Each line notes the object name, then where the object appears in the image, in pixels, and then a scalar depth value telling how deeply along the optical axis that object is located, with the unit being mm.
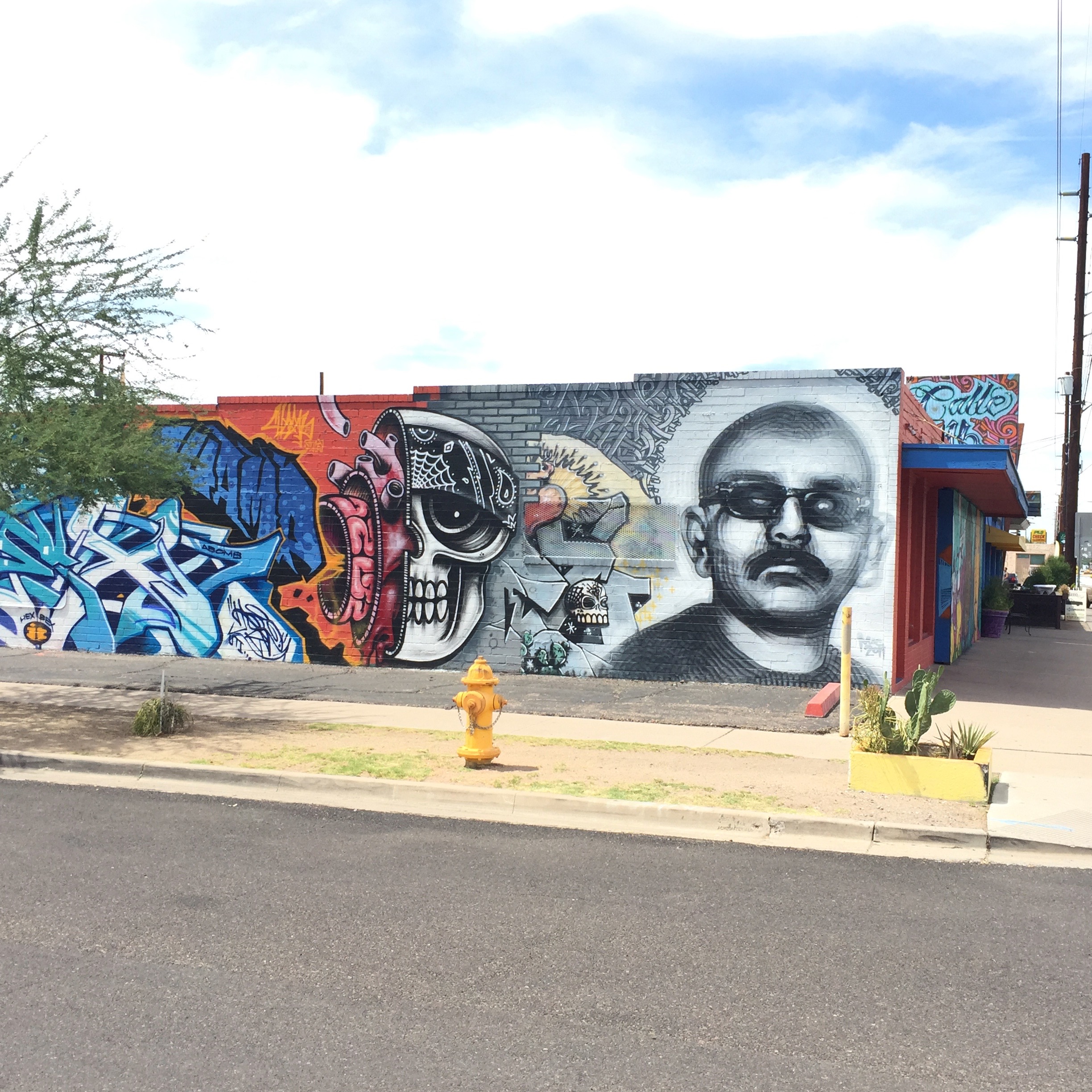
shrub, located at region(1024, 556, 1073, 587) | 39188
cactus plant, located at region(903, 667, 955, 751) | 8922
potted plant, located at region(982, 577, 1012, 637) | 26328
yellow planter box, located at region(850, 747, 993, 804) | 8555
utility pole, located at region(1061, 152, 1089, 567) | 36562
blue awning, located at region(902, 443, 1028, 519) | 14430
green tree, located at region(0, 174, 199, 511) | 11289
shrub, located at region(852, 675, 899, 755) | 8922
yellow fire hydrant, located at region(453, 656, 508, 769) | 9375
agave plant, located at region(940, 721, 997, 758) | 8984
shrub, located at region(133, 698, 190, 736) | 11000
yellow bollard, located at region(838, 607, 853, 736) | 11570
